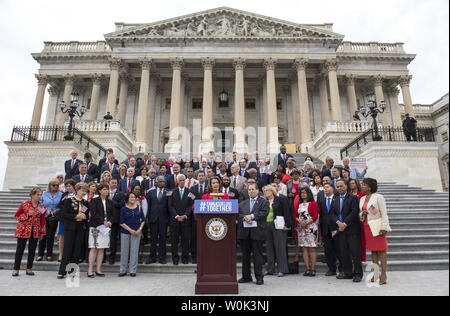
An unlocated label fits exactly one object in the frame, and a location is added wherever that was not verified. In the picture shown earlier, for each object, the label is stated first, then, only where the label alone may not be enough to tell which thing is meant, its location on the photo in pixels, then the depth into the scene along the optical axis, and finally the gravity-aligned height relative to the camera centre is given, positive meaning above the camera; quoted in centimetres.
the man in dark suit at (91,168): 1049 +254
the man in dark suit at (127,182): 816 +160
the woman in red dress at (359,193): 624 +103
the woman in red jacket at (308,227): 638 +27
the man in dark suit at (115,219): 694 +49
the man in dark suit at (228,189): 707 +120
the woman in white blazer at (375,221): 553 +34
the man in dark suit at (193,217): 718 +57
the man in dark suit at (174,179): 832 +172
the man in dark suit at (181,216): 700 +56
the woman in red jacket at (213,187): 572 +111
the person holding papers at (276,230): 634 +20
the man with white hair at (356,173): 1108 +247
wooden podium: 499 -6
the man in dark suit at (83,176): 907 +199
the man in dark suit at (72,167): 1063 +263
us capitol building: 2648 +1665
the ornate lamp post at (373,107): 1597 +748
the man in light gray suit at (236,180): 839 +169
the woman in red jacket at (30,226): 636 +31
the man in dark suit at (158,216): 699 +57
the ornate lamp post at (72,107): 1640 +789
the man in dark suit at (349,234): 602 +11
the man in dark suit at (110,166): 1006 +259
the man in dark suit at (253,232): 576 +15
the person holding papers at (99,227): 644 +29
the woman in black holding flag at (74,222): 631 +39
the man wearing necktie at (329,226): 641 +29
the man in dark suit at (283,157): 1172 +329
